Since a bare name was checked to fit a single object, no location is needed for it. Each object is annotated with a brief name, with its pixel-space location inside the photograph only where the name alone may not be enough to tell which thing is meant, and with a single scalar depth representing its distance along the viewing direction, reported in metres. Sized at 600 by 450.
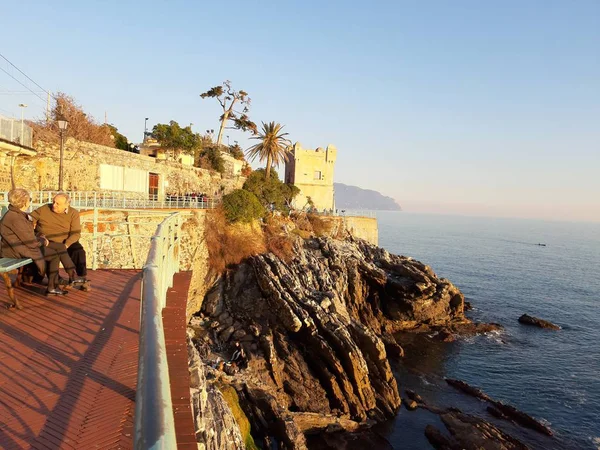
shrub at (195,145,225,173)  37.73
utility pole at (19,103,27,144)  18.94
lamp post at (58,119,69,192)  15.78
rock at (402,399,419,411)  18.92
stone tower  50.22
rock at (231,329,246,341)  20.13
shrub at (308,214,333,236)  39.34
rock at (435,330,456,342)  27.88
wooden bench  5.14
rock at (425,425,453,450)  16.08
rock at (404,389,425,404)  19.72
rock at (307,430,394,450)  15.42
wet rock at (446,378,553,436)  17.88
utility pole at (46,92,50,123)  25.73
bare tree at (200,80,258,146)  43.75
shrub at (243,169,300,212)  35.44
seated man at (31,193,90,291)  6.30
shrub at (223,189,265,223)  27.28
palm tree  40.56
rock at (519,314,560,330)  32.55
